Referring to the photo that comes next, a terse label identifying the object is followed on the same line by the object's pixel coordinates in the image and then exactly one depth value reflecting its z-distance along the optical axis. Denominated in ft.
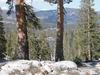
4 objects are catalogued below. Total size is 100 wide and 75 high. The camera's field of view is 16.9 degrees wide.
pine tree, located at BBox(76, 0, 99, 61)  178.29
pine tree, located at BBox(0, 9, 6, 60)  145.34
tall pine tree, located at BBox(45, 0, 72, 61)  71.41
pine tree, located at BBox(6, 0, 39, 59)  59.88
